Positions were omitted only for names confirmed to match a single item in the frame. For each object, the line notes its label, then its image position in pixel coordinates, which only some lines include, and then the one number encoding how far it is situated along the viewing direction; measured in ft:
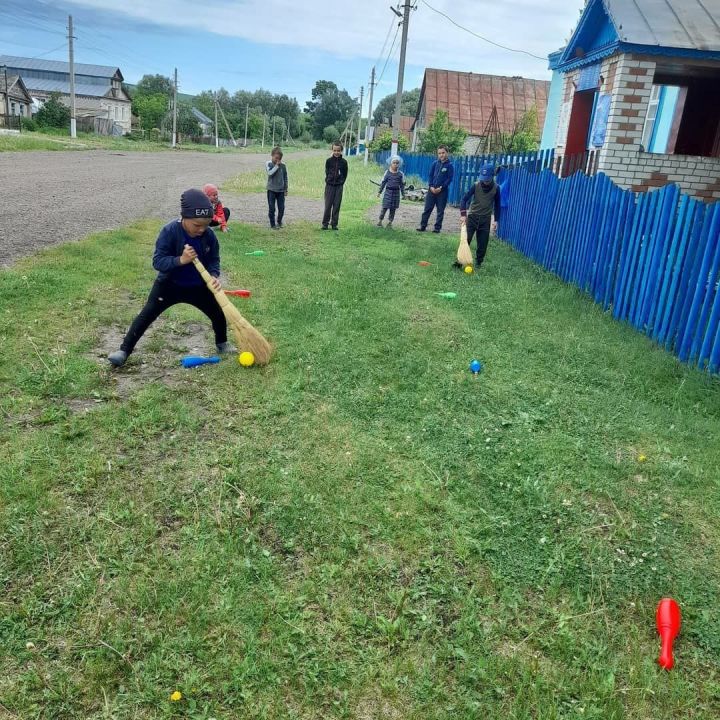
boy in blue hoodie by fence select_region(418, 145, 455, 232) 41.73
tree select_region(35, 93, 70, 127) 162.91
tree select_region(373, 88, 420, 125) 296.71
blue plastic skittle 17.08
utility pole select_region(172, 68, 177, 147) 186.70
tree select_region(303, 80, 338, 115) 378.73
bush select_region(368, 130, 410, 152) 132.03
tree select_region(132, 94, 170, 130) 245.86
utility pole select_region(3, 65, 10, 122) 160.97
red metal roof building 139.23
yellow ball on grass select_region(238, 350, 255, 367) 17.01
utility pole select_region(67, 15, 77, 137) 141.14
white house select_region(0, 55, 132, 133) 239.30
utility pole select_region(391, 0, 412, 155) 81.20
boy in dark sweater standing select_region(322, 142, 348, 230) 39.73
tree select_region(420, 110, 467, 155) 106.22
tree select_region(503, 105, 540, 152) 87.17
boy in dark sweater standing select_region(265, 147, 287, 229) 37.40
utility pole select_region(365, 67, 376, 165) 140.95
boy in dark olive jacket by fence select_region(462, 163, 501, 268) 31.58
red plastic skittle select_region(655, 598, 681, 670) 8.50
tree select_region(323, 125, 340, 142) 329.93
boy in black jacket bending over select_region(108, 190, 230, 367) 15.43
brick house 31.99
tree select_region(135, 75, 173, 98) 342.48
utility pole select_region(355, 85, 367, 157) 203.72
